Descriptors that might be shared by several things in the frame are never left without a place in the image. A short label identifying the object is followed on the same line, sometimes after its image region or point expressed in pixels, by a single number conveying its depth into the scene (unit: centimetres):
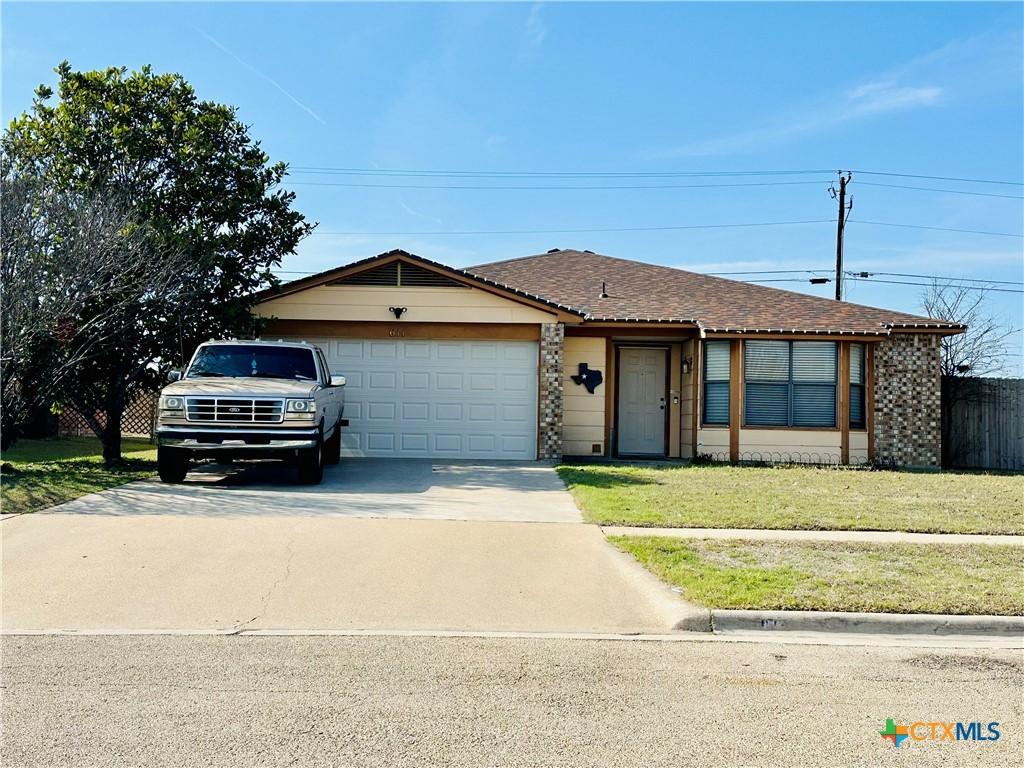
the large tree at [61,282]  1217
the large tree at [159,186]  1400
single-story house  1692
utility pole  3278
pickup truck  1186
